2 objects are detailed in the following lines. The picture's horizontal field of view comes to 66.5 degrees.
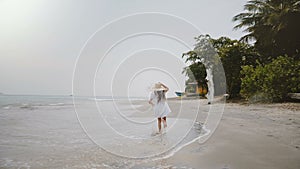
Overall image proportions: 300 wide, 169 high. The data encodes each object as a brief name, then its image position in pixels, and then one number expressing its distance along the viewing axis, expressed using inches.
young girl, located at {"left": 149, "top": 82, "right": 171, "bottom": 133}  270.6
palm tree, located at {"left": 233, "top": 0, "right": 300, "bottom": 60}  706.2
